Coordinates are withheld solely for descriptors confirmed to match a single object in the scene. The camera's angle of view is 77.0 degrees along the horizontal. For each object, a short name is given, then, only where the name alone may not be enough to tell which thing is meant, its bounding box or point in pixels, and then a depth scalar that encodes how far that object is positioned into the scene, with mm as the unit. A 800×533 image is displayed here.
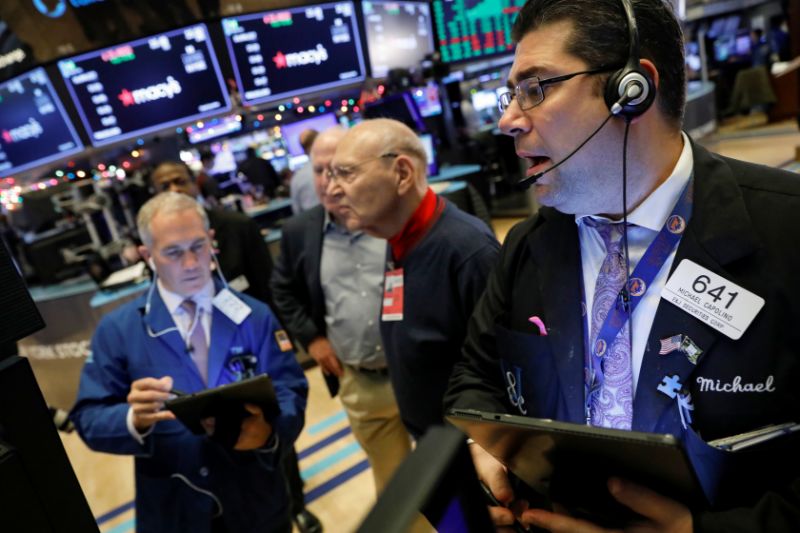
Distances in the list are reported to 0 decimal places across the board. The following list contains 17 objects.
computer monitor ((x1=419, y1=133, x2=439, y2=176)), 6602
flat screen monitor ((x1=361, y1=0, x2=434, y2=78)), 4928
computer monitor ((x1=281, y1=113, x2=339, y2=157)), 6660
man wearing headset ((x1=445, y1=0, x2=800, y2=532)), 866
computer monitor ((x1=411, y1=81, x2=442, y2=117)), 6969
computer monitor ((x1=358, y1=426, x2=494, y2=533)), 269
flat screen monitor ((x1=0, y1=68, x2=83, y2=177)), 3871
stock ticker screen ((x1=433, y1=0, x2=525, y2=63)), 5859
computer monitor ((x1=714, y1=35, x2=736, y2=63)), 14180
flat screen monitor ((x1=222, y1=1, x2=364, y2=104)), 4262
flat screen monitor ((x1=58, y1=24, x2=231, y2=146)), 3879
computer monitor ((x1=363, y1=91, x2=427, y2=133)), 5535
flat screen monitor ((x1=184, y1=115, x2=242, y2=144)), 5344
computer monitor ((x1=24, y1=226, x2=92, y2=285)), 4630
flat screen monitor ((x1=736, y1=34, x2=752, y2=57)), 13814
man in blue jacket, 1608
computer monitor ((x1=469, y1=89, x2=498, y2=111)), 11099
